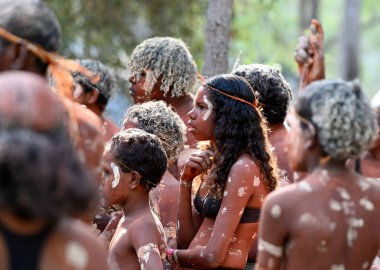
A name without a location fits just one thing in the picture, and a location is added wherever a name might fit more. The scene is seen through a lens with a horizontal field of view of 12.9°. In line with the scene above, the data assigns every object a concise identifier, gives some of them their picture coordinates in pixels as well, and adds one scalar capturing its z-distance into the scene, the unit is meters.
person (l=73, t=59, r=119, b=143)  13.66
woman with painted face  9.92
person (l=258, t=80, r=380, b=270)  7.35
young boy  10.05
